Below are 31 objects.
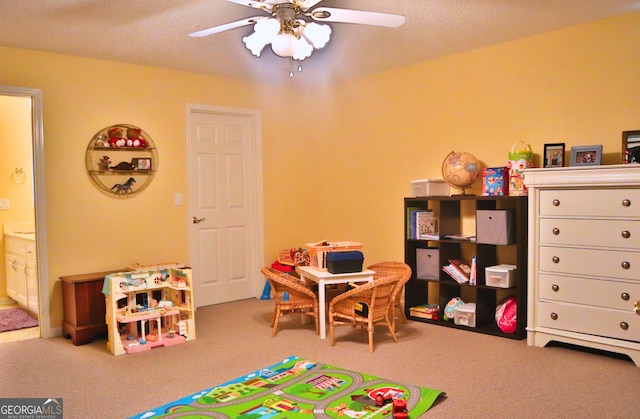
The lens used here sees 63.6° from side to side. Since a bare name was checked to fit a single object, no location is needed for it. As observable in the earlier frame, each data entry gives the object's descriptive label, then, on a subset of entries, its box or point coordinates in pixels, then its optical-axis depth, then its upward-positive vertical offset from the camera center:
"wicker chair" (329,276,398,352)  3.94 -0.89
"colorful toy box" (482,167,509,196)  4.39 +0.07
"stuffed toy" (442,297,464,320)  4.68 -1.07
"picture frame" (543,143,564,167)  4.16 +0.28
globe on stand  4.61 +0.19
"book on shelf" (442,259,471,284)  4.60 -0.72
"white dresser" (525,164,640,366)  3.62 -0.51
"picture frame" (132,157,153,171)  5.07 +0.31
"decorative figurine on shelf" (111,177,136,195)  4.97 +0.08
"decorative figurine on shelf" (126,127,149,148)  5.02 +0.55
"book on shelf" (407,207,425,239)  4.90 -0.30
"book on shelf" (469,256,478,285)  4.48 -0.73
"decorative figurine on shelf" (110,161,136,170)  4.94 +0.28
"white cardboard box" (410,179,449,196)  4.85 +0.03
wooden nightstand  4.37 -0.97
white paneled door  5.60 -0.11
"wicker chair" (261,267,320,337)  4.35 -0.91
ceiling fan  2.98 +1.01
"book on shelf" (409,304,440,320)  4.79 -1.13
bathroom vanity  5.25 -0.73
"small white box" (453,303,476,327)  4.50 -1.10
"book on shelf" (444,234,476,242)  4.61 -0.43
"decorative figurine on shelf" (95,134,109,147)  4.84 +0.51
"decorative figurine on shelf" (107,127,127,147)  4.91 +0.56
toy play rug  2.91 -1.24
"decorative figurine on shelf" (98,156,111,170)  4.86 +0.30
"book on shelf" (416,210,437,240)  4.86 -0.31
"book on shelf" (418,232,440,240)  4.78 -0.43
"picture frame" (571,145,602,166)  3.90 +0.26
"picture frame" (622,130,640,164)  3.70 +0.30
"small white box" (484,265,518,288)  4.27 -0.72
